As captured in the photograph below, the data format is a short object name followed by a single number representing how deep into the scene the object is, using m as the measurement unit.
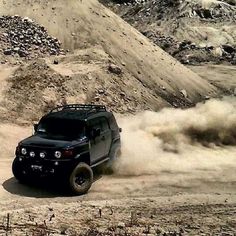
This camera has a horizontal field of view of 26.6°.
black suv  12.02
